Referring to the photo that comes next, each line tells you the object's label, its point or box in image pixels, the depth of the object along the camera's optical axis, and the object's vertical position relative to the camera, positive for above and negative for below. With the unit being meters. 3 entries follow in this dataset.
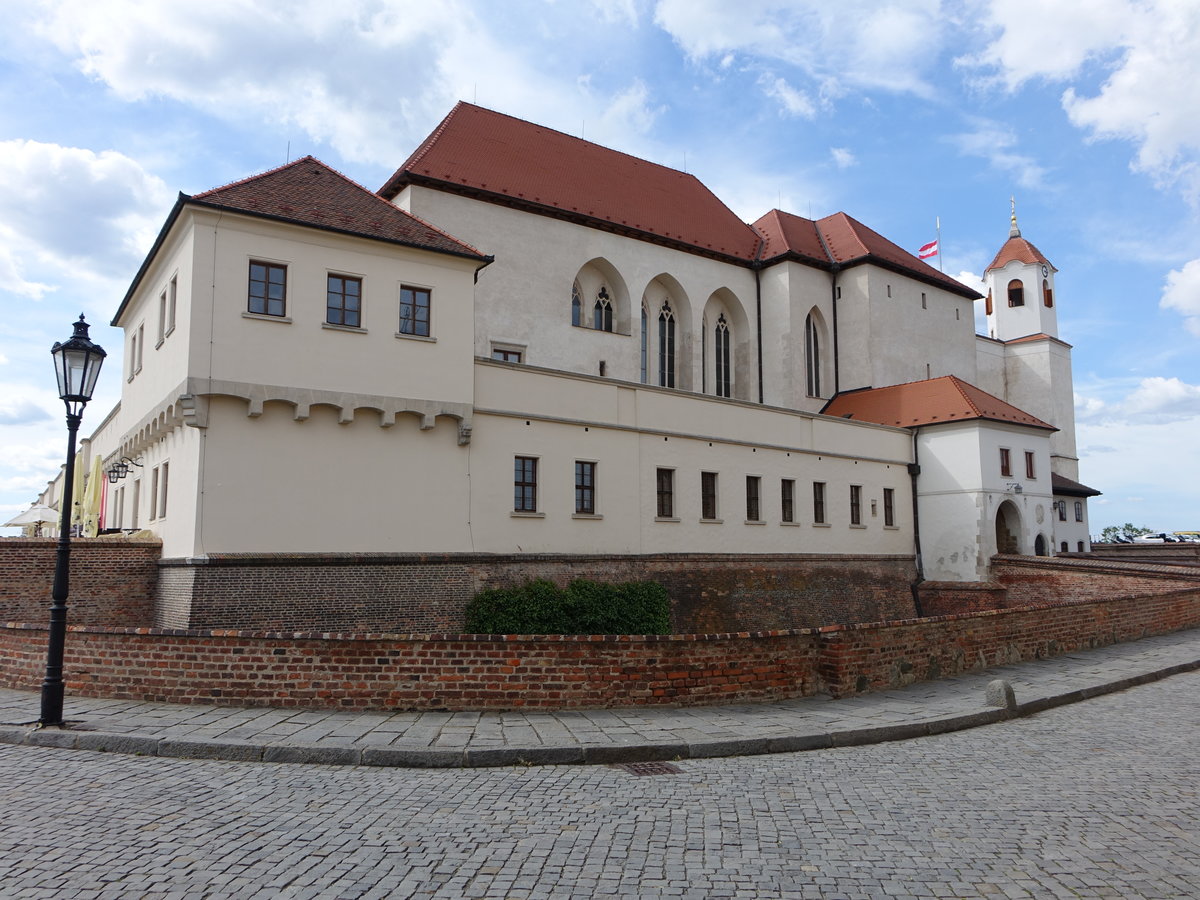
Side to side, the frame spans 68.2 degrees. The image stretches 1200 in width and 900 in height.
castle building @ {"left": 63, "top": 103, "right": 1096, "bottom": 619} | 18.58 +4.72
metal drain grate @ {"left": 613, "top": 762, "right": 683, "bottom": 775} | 8.55 -2.05
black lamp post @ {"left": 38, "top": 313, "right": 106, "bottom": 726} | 9.81 +1.96
